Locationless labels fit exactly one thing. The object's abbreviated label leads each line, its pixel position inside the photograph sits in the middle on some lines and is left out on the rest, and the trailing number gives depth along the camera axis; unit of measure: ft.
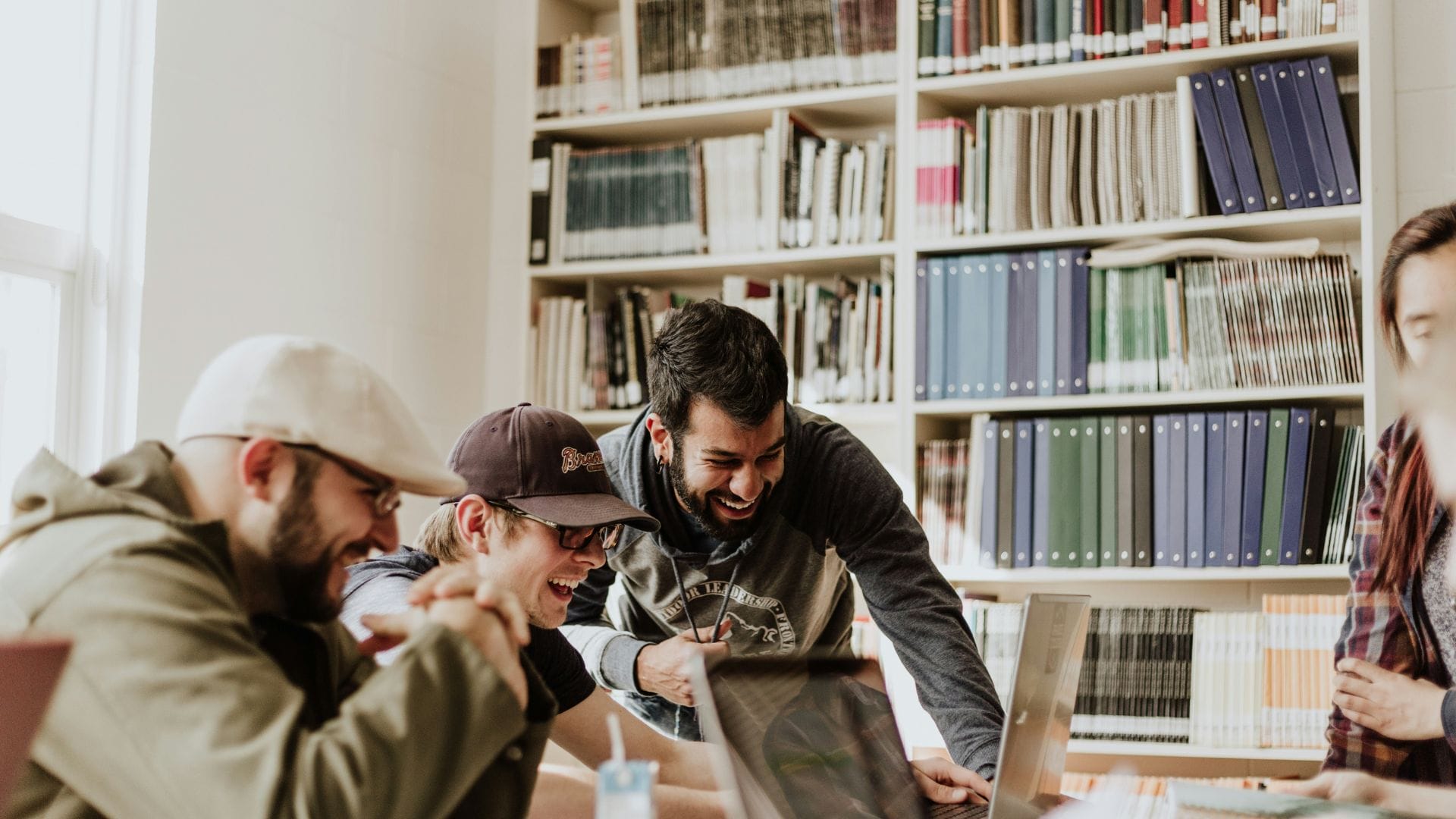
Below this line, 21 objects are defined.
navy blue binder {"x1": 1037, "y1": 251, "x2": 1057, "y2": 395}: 9.88
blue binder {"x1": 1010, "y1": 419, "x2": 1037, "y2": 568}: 9.83
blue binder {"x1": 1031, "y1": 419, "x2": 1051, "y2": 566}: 9.78
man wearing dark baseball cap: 5.59
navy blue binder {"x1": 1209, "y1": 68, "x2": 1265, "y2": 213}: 9.45
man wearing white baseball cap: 3.07
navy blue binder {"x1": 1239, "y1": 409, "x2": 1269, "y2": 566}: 9.25
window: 8.12
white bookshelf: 9.14
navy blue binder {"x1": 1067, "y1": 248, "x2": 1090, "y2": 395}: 9.81
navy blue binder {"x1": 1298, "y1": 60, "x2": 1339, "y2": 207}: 9.22
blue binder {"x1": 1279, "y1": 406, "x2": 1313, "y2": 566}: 9.14
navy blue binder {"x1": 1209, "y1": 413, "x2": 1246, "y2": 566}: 9.30
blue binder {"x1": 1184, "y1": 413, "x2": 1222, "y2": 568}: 9.41
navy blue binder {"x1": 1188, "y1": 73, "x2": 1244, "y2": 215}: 9.50
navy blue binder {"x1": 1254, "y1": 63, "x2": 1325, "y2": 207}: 9.28
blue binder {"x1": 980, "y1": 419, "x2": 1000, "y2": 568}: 9.91
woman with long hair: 6.21
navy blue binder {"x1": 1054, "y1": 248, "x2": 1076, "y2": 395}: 9.85
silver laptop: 3.83
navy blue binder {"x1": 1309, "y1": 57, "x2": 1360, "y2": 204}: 9.14
